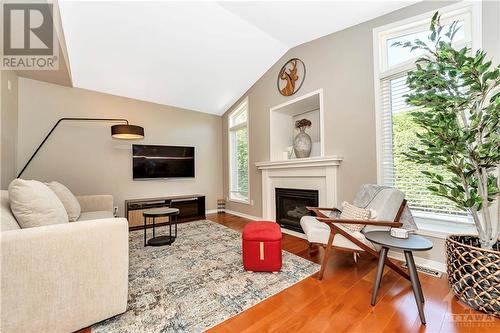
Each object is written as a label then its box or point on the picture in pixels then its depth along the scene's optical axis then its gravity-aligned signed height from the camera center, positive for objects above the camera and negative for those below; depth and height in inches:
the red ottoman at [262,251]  79.0 -32.4
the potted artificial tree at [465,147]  54.0 +4.7
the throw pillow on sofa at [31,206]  54.2 -9.2
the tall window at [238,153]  183.8 +14.3
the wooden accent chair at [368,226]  72.9 -21.8
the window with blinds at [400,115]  81.0 +22.7
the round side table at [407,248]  54.7 -22.5
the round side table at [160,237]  108.7 -38.4
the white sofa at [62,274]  43.4 -24.0
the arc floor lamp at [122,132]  116.6 +22.3
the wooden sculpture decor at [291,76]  130.2 +60.0
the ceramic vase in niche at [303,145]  131.5 +14.6
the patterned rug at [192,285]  54.6 -40.4
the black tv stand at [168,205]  145.1 -29.0
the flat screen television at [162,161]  163.0 +7.4
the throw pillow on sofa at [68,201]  90.8 -13.3
